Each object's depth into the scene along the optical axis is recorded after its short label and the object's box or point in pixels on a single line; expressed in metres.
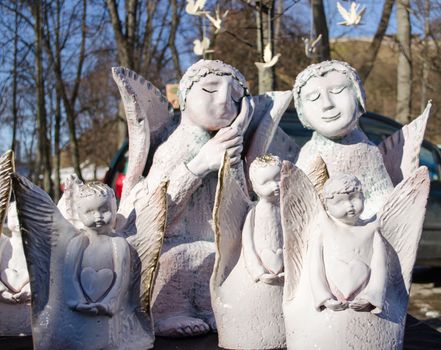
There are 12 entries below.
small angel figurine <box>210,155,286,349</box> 1.59
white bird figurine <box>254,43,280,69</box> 2.90
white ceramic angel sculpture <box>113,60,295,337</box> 1.82
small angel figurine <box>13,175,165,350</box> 1.48
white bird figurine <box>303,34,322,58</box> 3.13
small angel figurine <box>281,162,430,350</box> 1.38
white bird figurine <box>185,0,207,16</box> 2.99
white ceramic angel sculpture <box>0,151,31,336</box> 1.77
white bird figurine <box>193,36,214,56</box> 2.80
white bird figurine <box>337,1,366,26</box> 2.28
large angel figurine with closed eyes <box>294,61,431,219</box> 1.79
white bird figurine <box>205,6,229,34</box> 2.84
